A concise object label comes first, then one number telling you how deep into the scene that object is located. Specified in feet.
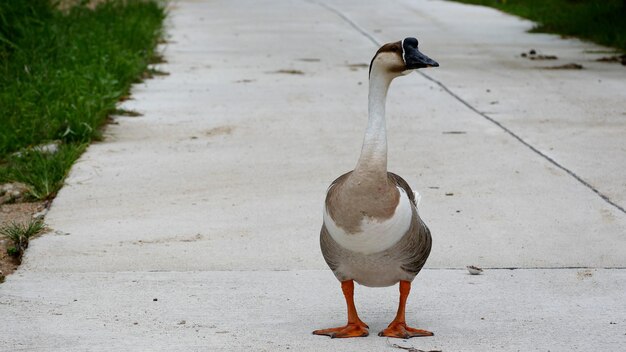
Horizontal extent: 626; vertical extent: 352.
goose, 23.48
